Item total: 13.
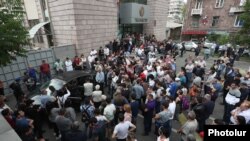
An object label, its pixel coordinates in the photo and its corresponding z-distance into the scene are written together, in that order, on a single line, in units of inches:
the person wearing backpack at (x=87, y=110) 211.6
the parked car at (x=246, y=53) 768.2
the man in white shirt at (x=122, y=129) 183.5
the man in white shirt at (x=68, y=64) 440.1
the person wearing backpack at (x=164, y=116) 203.9
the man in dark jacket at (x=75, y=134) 165.8
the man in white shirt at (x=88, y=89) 289.3
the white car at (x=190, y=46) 925.8
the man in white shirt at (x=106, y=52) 568.6
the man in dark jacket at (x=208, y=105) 217.8
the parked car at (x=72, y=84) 290.4
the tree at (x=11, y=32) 243.1
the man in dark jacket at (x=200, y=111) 214.4
